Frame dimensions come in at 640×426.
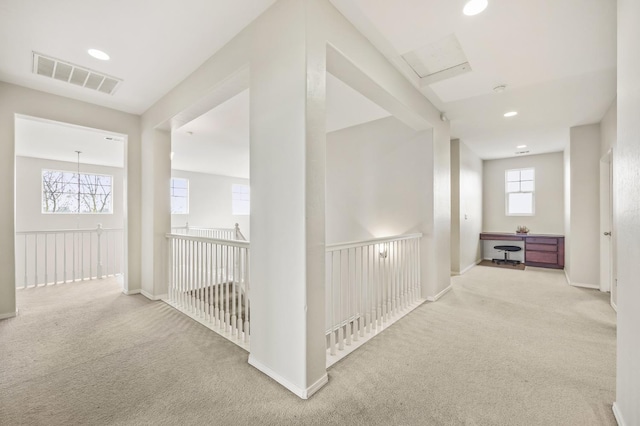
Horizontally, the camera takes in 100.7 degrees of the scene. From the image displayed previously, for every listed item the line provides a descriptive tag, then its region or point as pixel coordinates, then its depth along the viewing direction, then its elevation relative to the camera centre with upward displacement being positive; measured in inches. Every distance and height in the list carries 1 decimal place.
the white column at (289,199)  69.2 +3.8
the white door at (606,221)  157.2 -5.9
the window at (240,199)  393.4 +21.2
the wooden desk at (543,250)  231.3 -34.1
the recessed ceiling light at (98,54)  98.4 +60.3
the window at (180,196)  328.5 +22.0
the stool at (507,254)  248.1 -42.2
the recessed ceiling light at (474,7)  75.3 +59.6
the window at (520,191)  264.5 +20.5
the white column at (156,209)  145.0 +2.5
